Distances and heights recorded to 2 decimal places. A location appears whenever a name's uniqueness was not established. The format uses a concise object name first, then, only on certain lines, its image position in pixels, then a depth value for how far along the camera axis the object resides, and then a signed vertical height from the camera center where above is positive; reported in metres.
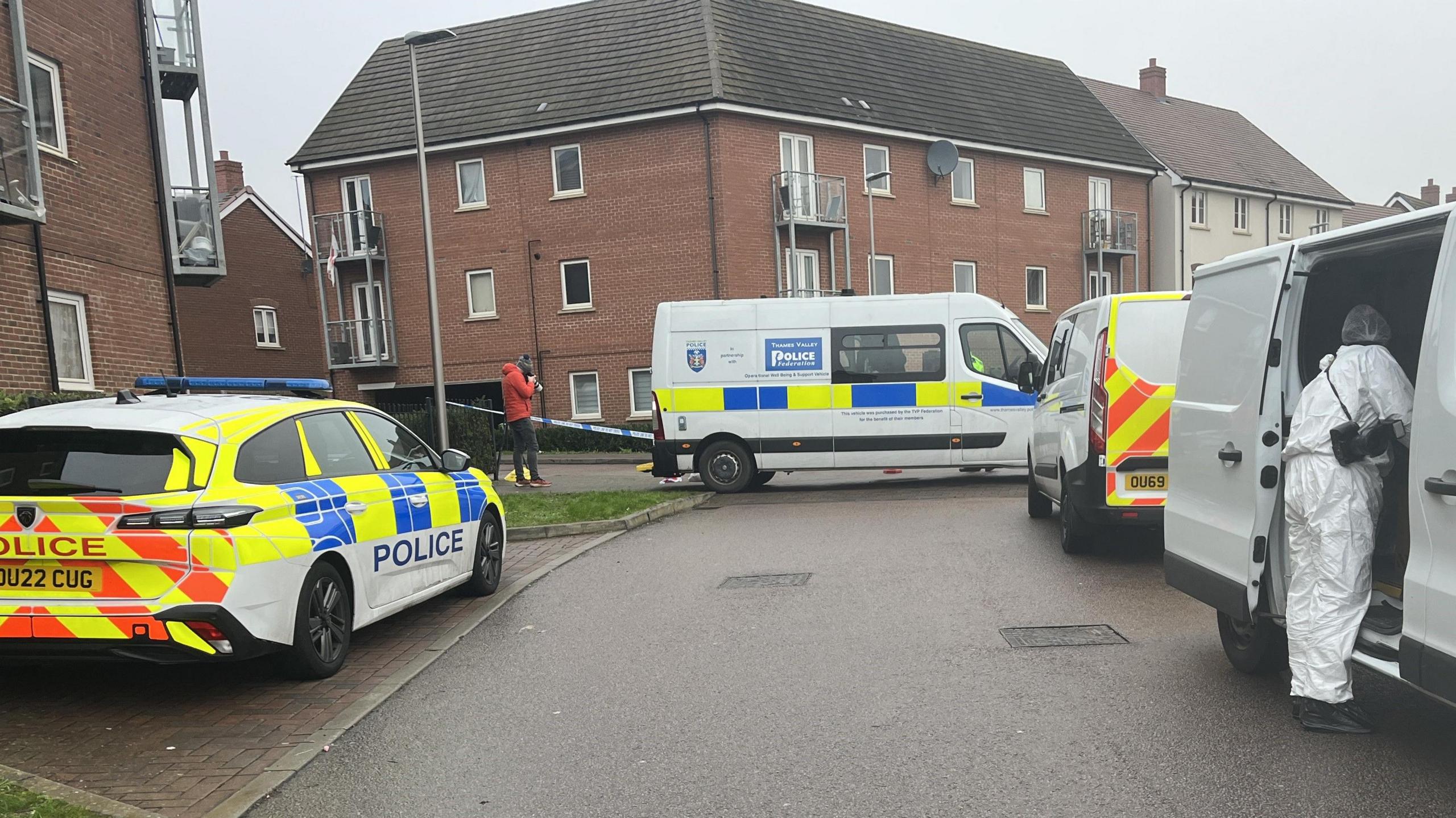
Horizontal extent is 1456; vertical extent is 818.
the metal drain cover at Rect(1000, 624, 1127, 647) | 6.05 -1.90
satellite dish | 28.73 +3.86
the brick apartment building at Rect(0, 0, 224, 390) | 11.43 +1.72
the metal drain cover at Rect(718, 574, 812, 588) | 8.20 -2.02
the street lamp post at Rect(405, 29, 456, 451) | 15.52 +0.24
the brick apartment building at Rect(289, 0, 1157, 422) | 26.56 +3.46
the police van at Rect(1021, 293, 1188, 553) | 7.95 -0.84
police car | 5.05 -0.93
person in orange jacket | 15.87 -1.21
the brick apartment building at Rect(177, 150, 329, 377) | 35.31 +1.05
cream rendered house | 36.72 +3.67
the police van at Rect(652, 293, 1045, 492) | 14.43 -0.91
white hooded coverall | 4.23 -0.90
